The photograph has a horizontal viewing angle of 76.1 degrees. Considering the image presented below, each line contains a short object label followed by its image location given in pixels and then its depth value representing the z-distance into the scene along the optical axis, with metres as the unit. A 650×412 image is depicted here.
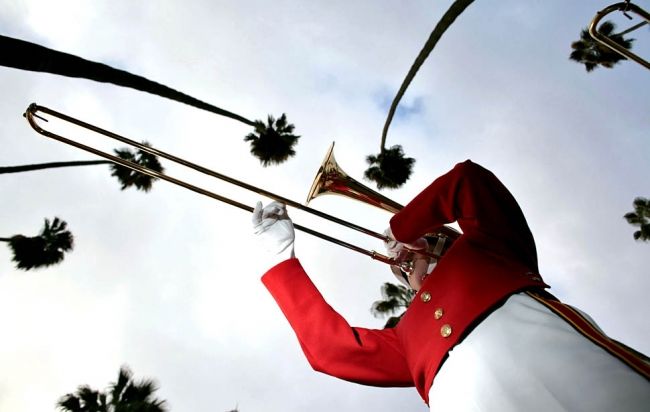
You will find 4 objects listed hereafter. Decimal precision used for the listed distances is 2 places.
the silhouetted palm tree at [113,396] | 8.02
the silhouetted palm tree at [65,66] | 3.00
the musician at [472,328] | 1.85
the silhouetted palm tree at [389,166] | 9.84
